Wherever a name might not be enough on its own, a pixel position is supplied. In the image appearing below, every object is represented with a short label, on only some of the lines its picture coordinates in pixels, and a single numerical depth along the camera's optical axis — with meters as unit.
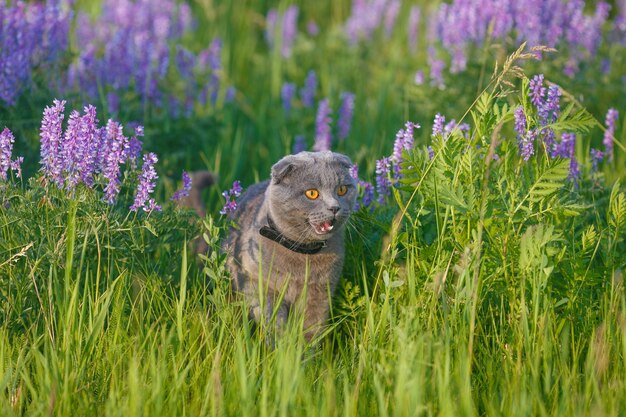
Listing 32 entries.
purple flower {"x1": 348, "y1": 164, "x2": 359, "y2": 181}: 8.19
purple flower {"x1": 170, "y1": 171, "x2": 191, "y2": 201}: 7.68
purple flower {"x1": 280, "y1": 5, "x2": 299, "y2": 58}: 15.44
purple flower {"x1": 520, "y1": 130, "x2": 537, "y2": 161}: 7.32
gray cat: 7.24
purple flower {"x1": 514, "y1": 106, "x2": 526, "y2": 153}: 7.33
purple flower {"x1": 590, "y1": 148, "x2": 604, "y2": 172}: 8.75
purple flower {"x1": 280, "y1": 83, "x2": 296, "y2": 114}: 12.67
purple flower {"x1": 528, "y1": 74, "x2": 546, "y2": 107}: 7.51
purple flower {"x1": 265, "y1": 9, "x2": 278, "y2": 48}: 16.03
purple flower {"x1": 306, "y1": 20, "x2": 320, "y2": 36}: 16.06
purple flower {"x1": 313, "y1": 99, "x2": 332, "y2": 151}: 10.60
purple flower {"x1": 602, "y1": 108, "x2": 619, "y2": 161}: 9.28
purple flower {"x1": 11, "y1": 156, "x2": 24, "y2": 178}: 7.08
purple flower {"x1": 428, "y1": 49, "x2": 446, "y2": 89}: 11.82
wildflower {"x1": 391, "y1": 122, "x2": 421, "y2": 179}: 8.05
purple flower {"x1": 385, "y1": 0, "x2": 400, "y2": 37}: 15.47
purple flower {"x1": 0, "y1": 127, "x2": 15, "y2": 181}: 6.98
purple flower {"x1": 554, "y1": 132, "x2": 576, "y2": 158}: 8.48
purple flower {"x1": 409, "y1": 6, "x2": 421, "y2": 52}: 15.45
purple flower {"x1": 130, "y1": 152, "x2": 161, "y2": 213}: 7.08
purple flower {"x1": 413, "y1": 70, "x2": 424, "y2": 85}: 11.75
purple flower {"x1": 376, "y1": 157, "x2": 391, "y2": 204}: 8.16
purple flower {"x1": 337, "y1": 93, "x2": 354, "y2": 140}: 11.34
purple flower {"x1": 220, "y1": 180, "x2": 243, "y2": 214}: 7.55
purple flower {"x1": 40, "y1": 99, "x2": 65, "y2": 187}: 7.00
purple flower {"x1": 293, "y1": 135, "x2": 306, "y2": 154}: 10.79
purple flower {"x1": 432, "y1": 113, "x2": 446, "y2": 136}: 7.77
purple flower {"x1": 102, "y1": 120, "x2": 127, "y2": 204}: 7.09
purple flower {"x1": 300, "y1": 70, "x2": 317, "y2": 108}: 12.87
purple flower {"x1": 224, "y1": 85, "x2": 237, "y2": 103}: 12.81
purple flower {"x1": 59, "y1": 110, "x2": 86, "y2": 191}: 7.02
